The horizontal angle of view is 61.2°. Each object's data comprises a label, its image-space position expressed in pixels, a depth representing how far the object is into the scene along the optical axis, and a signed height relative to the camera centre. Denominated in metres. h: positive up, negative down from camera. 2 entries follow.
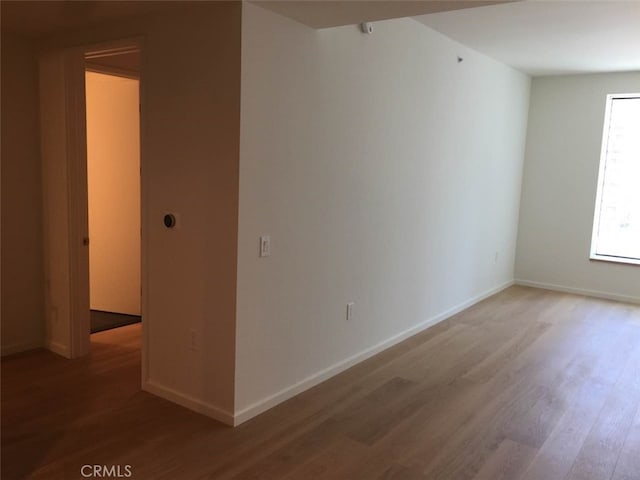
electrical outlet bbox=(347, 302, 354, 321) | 3.85 -0.98
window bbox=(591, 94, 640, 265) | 6.34 -0.04
